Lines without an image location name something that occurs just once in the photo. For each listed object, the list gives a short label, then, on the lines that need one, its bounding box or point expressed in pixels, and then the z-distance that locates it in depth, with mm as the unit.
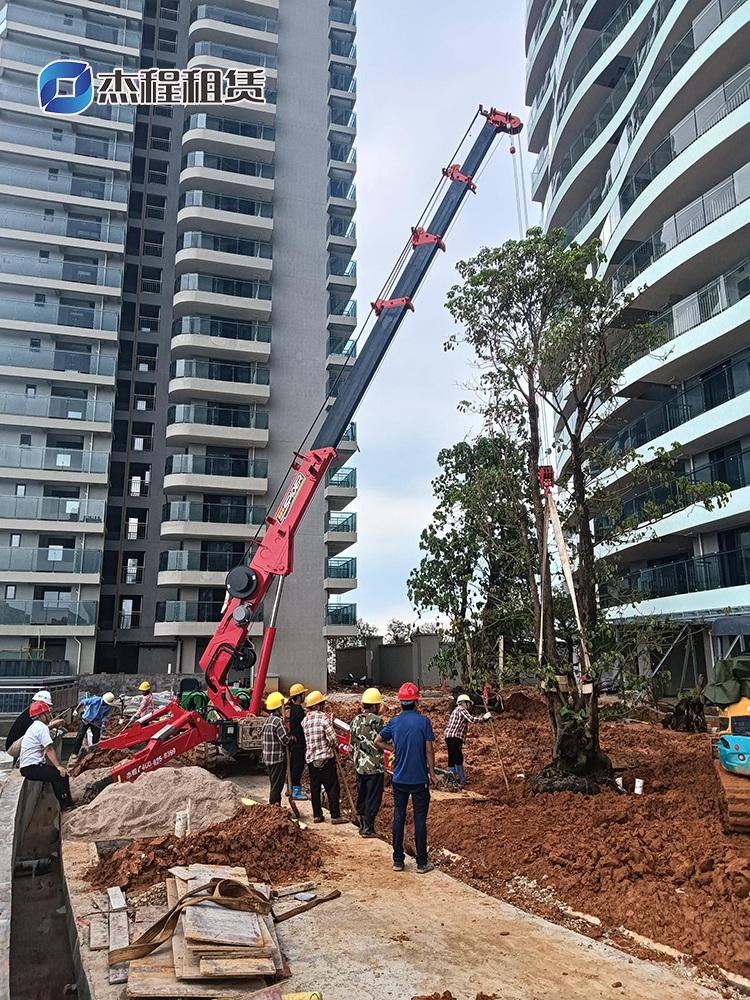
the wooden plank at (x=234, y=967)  4965
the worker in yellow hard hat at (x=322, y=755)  10297
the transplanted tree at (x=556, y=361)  11789
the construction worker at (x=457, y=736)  12906
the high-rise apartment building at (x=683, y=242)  20203
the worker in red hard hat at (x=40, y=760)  10422
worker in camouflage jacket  9062
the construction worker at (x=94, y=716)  14133
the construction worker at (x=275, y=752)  10953
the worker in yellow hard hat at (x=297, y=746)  11906
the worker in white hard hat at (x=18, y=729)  11750
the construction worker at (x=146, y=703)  14906
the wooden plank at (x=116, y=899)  6570
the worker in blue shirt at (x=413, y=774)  7746
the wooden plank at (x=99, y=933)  5820
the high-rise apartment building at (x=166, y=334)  30156
